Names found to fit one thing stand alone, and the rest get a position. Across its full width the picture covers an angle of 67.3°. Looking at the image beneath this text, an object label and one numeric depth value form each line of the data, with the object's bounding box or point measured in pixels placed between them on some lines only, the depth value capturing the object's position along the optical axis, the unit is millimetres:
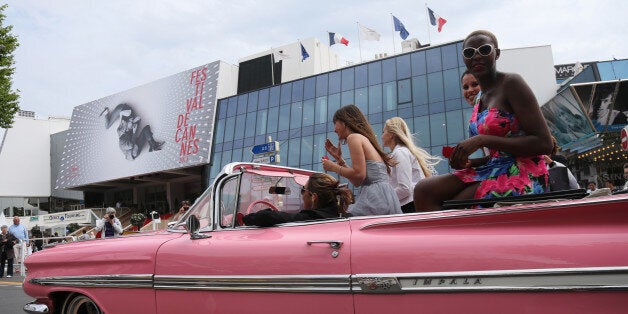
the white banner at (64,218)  40562
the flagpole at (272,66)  46578
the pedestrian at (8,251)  14482
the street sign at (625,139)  9102
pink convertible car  1769
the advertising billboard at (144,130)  42188
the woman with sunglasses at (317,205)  2848
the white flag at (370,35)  33938
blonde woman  4172
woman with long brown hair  3068
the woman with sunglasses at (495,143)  2164
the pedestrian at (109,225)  11266
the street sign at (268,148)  15617
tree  15434
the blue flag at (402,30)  32344
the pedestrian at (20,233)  15011
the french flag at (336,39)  34250
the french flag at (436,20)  31181
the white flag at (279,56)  34262
